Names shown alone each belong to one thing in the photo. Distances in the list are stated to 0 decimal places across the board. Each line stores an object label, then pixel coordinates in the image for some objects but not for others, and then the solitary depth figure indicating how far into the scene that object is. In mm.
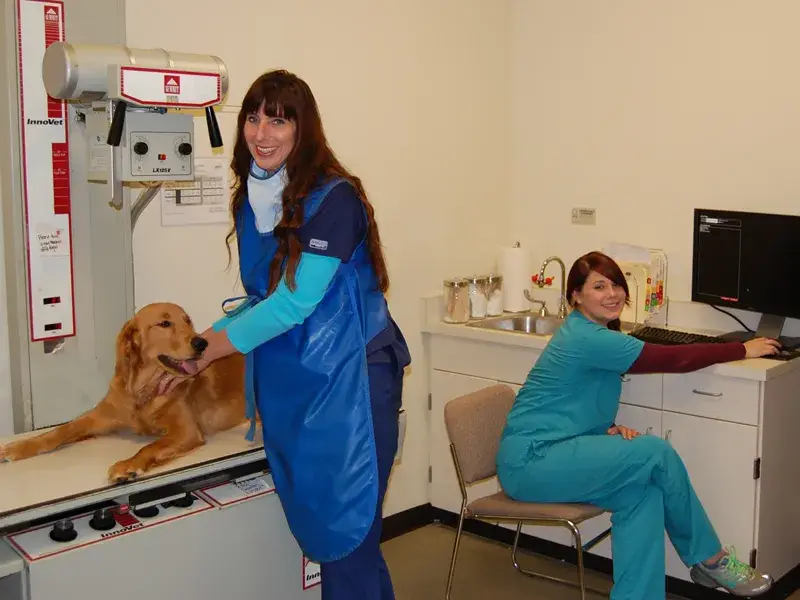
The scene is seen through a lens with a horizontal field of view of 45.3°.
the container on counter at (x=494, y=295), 3814
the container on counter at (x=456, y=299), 3678
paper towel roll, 3863
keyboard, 3203
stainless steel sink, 3801
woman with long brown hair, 2129
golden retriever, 2293
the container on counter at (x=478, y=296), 3764
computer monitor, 3168
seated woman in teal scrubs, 2801
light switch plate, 3844
